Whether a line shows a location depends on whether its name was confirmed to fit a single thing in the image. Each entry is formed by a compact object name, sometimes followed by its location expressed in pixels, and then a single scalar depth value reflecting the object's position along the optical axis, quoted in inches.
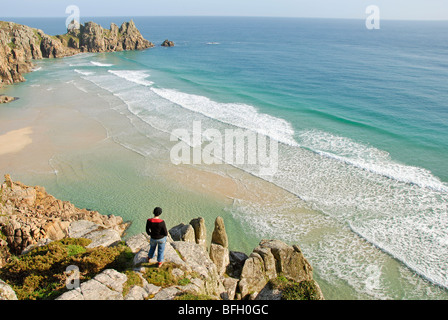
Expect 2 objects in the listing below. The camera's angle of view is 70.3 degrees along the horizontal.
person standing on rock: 427.2
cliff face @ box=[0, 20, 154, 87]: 2472.2
